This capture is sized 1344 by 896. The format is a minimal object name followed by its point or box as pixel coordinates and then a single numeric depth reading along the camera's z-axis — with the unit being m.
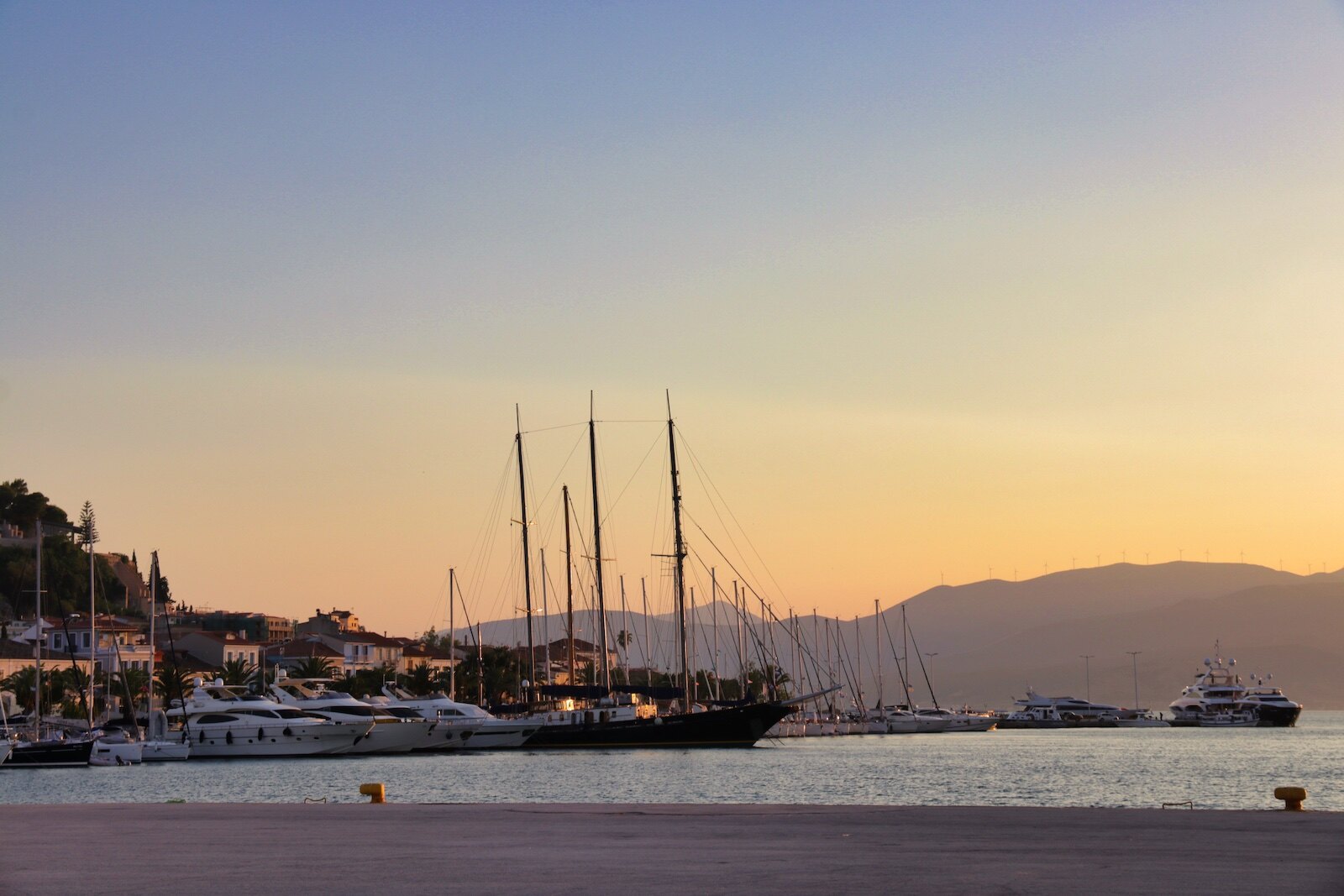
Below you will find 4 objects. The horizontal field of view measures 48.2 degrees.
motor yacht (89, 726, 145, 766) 78.81
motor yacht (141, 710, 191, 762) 83.25
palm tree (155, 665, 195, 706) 117.62
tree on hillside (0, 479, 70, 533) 180.62
